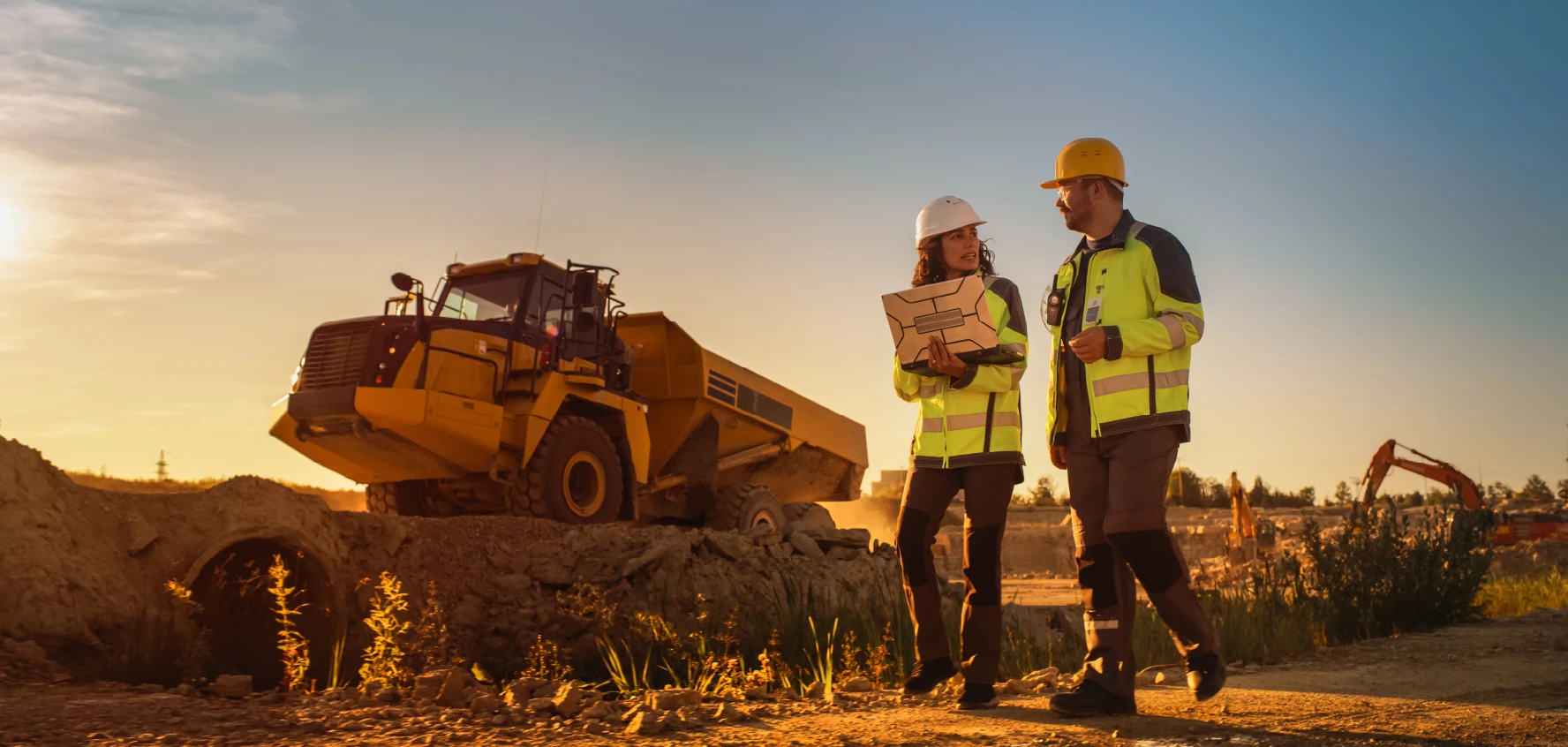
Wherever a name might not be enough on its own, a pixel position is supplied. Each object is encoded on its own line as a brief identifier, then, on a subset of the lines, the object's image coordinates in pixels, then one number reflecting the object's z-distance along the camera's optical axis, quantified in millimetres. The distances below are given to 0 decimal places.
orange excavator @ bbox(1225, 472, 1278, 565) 23500
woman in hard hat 4617
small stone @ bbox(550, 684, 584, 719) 4555
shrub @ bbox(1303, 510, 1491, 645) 8344
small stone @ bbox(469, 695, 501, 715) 4613
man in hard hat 4180
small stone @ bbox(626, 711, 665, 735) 4113
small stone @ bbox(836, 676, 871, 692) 5441
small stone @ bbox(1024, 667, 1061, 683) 5414
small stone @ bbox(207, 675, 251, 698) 5586
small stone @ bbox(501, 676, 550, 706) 4777
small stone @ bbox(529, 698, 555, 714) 4602
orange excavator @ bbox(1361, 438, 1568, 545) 24734
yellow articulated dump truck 9734
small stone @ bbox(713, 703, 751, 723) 4402
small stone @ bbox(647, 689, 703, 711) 4523
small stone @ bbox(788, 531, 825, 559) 10461
